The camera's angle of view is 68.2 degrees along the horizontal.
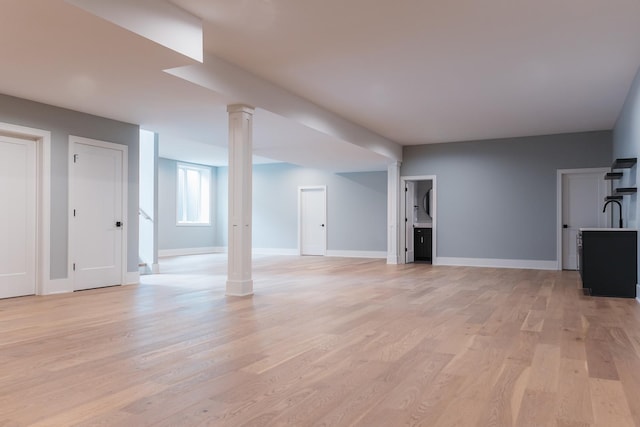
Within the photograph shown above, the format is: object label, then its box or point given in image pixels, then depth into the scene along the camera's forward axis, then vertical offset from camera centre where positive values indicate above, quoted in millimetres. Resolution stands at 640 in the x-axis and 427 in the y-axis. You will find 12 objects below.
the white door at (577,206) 8883 +201
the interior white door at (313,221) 12812 -106
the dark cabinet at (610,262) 5434 -535
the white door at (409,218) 10602 -26
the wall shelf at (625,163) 5703 +671
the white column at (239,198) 5488 +227
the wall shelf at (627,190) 5713 +323
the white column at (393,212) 10305 +107
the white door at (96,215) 6059 +37
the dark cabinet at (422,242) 11211 -601
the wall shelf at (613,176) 6941 +611
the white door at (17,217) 5363 +11
